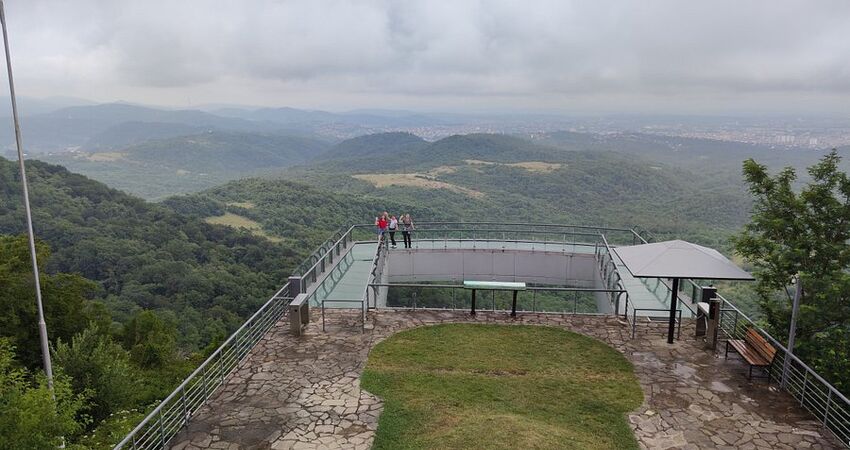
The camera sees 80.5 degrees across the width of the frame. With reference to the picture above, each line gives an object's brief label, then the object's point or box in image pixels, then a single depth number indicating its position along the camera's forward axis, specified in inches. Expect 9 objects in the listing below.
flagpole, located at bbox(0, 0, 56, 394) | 438.6
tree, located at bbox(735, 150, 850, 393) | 365.7
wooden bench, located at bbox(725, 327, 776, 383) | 355.6
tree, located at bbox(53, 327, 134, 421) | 636.1
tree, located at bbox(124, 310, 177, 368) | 943.7
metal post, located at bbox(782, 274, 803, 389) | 345.4
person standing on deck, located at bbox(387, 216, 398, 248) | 751.6
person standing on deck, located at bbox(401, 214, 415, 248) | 751.7
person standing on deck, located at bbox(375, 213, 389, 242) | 733.9
